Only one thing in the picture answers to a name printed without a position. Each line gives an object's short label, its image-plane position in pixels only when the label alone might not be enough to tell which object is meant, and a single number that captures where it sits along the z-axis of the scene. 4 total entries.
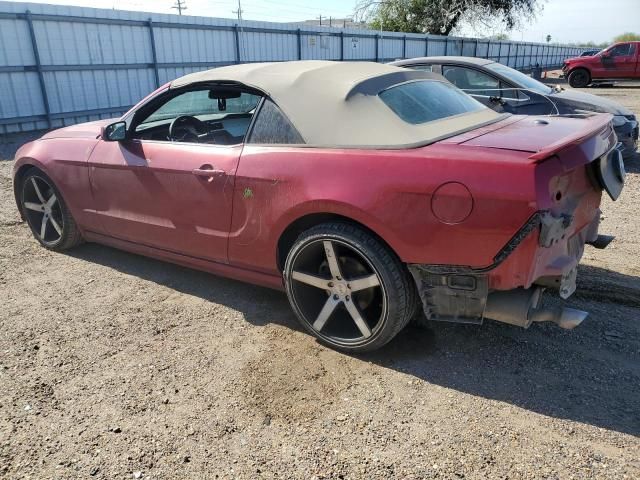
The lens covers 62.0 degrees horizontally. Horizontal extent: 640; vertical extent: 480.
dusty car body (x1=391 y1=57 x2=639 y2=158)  7.24
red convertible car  2.52
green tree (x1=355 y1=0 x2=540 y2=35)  33.25
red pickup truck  21.53
